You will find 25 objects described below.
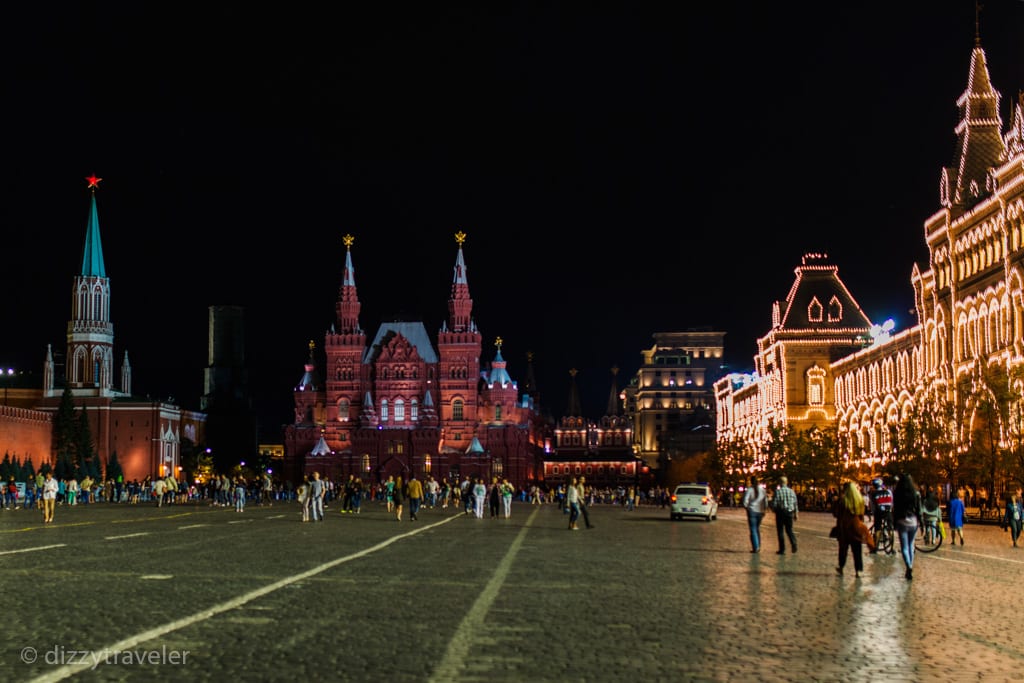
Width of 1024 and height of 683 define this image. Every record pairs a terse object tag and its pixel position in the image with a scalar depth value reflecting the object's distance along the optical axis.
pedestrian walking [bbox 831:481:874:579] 19.31
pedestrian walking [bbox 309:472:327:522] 39.75
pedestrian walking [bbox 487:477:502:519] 48.72
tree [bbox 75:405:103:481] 123.38
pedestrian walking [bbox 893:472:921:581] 19.53
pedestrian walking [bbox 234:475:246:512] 53.56
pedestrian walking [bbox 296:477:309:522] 40.02
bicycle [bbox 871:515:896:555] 26.60
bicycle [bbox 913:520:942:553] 27.46
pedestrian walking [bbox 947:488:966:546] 31.17
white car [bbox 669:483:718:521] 47.97
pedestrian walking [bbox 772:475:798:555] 24.42
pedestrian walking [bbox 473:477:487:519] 45.31
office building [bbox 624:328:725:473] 183.00
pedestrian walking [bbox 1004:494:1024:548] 31.58
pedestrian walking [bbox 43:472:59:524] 37.50
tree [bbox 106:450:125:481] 126.93
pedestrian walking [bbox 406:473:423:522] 42.53
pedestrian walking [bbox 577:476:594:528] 35.75
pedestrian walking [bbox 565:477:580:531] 35.94
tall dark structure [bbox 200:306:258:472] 181.00
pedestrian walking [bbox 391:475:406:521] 42.84
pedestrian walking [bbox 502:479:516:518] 48.25
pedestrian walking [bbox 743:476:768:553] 24.98
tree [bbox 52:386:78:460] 127.19
